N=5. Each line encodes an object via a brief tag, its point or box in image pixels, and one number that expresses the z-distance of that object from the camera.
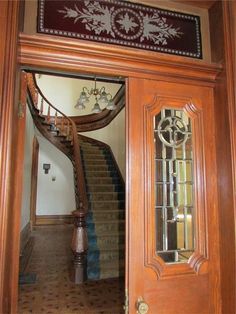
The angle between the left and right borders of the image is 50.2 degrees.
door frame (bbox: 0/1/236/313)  1.02
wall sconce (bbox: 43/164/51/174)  6.57
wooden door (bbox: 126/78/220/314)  1.24
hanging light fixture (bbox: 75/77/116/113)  4.25
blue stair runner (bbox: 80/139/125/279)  3.43
